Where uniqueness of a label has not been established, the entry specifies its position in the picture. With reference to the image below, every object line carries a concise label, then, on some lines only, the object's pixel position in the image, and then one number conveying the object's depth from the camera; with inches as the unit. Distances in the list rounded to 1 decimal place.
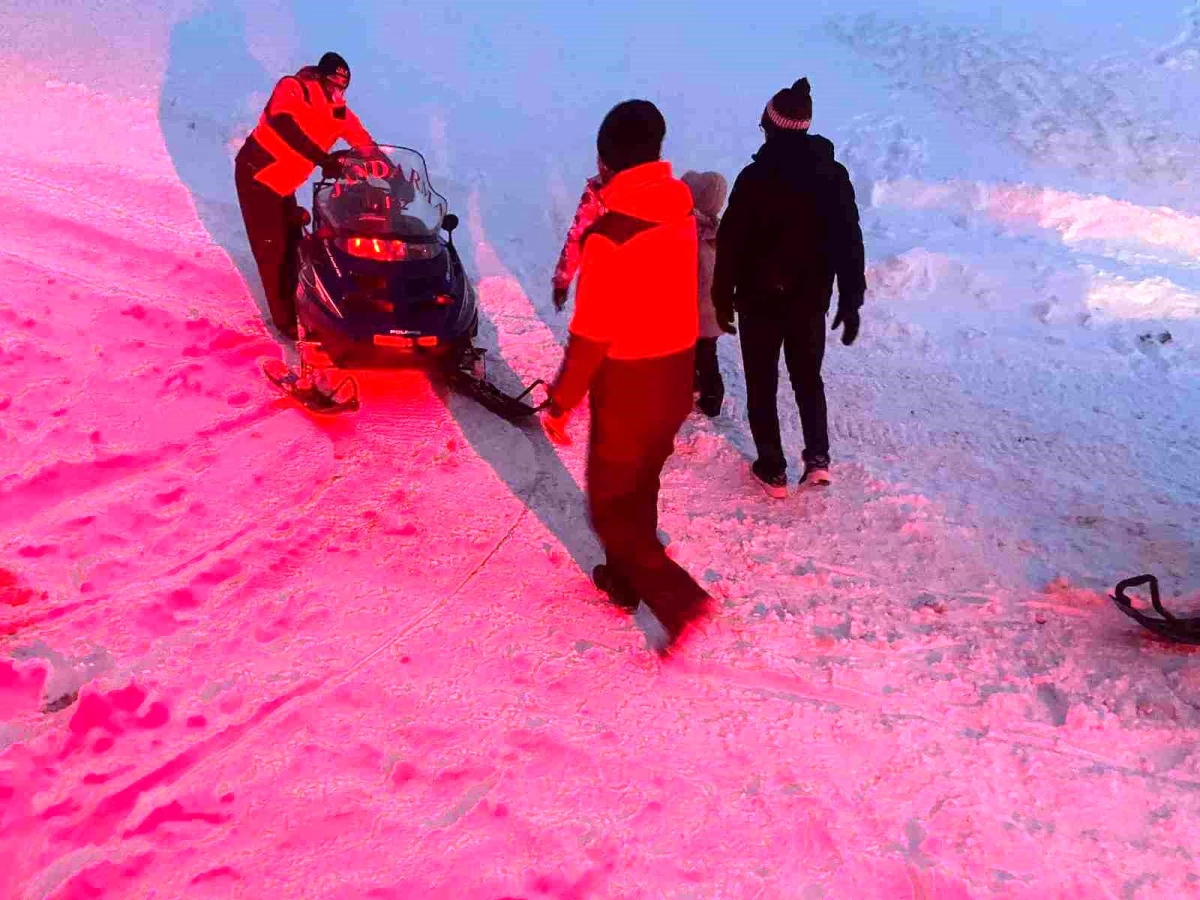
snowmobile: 204.8
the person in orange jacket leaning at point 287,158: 222.7
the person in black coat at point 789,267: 171.3
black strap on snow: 154.3
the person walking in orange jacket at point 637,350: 124.0
